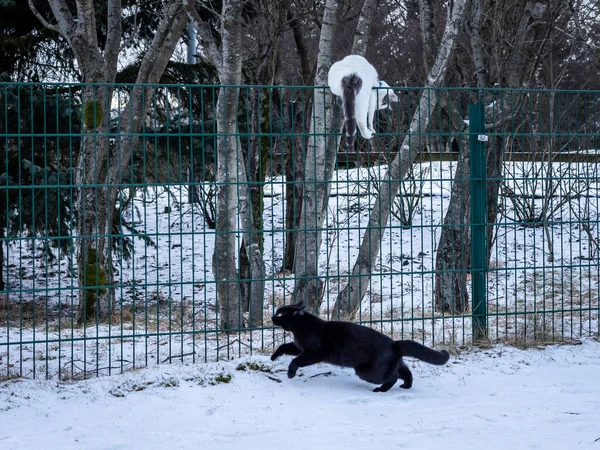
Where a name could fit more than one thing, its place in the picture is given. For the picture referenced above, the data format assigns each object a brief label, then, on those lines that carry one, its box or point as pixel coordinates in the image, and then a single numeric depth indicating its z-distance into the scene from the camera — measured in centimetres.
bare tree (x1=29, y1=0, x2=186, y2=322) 1948
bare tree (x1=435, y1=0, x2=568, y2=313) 2115
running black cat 1186
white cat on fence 1327
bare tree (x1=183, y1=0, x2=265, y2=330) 1527
